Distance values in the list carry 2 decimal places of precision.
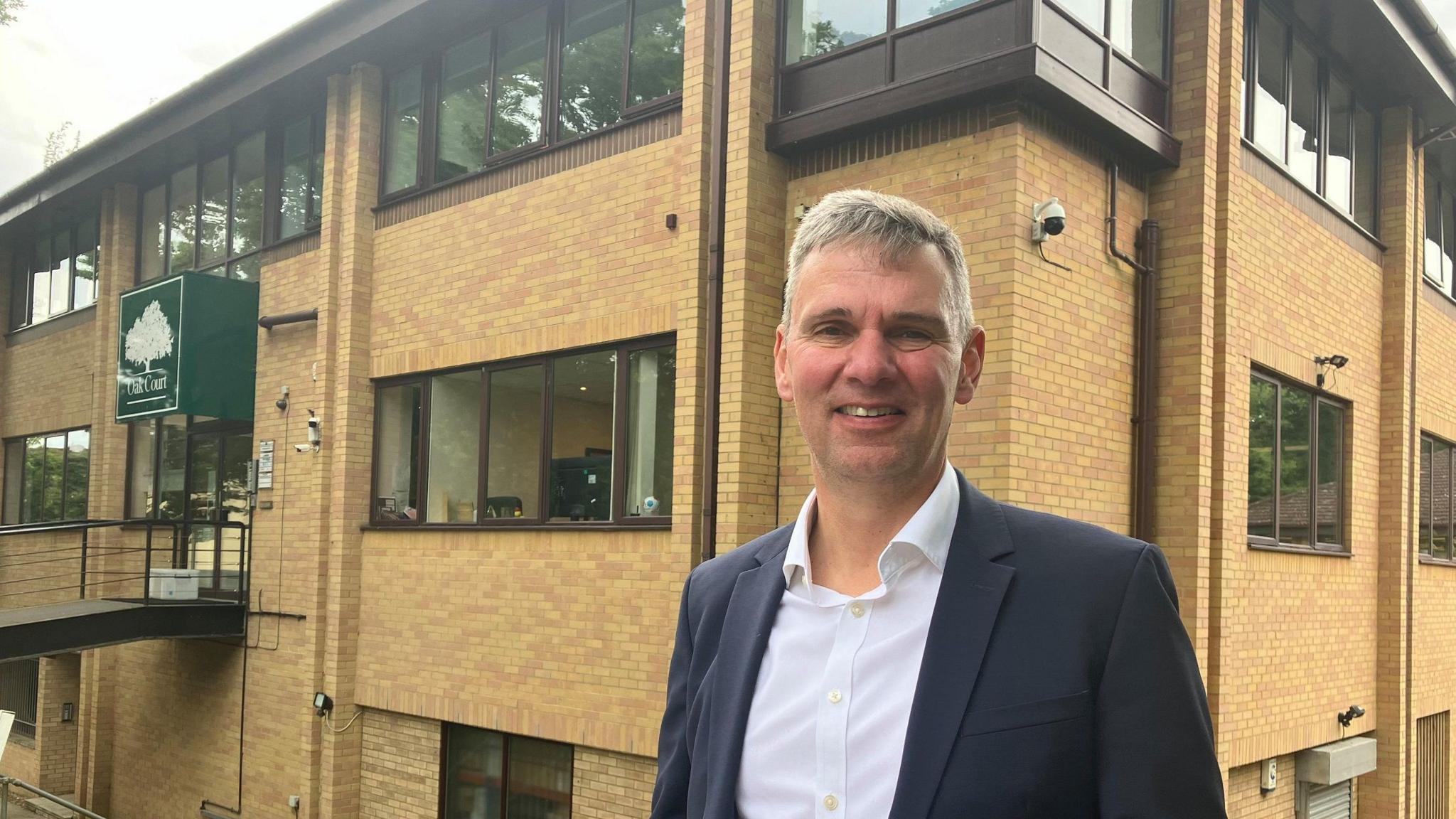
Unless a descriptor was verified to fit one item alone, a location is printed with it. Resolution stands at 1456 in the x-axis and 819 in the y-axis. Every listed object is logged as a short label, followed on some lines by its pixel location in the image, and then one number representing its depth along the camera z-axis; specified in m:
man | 1.65
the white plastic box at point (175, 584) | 13.35
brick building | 7.61
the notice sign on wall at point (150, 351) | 13.09
